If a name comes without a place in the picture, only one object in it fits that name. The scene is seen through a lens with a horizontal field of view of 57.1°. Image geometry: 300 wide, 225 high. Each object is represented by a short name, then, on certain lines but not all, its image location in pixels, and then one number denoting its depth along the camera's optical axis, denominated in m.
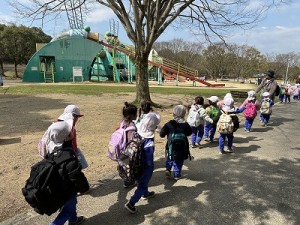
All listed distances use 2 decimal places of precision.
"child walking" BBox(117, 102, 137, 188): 3.36
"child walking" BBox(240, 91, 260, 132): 7.94
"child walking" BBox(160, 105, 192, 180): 4.14
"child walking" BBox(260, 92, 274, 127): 9.05
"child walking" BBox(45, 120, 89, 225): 2.68
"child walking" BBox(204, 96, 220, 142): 6.60
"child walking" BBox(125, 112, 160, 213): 3.39
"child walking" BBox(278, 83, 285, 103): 17.01
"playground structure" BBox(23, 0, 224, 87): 29.12
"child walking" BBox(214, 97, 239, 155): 5.69
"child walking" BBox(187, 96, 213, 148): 5.89
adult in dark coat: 9.40
